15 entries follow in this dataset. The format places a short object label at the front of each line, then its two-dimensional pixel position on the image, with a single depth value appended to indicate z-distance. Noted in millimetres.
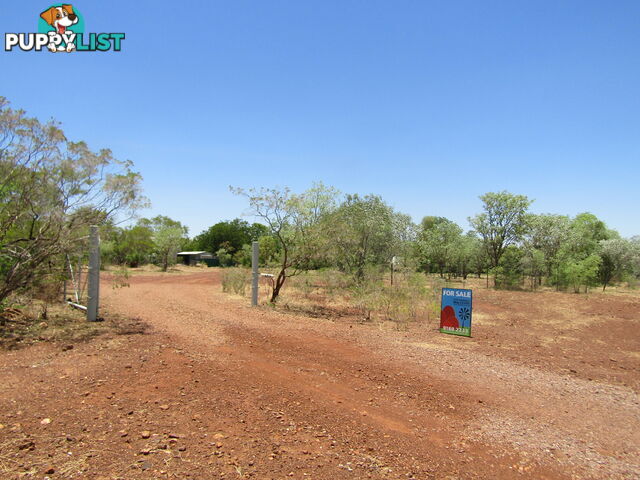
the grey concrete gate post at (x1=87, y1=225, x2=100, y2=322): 7531
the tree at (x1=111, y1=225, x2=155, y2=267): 28156
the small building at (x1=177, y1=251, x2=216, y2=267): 47406
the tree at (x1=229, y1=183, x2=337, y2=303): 12664
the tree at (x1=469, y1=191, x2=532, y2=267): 29297
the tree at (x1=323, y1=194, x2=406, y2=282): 15691
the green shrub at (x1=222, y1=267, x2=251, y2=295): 15258
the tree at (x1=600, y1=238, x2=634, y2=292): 28188
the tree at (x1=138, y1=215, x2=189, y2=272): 33438
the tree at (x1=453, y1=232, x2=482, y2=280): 31953
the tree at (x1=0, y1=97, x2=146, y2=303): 7039
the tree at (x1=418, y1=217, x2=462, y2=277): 32156
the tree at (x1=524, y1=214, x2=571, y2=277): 27500
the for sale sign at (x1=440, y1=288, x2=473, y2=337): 8820
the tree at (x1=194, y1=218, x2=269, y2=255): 54250
